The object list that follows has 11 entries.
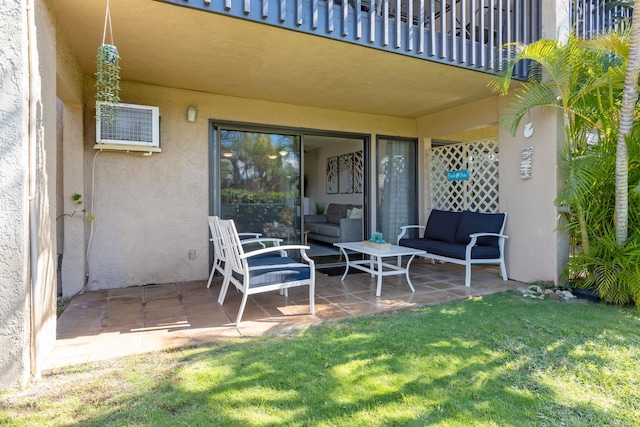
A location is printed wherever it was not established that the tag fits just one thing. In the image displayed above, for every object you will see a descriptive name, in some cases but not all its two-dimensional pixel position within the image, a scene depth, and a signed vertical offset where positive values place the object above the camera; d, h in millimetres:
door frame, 5000 +966
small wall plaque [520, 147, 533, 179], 4570 +575
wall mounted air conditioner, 4141 +973
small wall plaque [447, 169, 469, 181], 5945 +567
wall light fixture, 4754 +1295
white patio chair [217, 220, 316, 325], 3225 -608
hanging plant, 2766 +1196
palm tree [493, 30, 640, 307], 3541 +637
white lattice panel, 5555 +507
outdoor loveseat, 4598 -471
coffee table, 4109 -543
